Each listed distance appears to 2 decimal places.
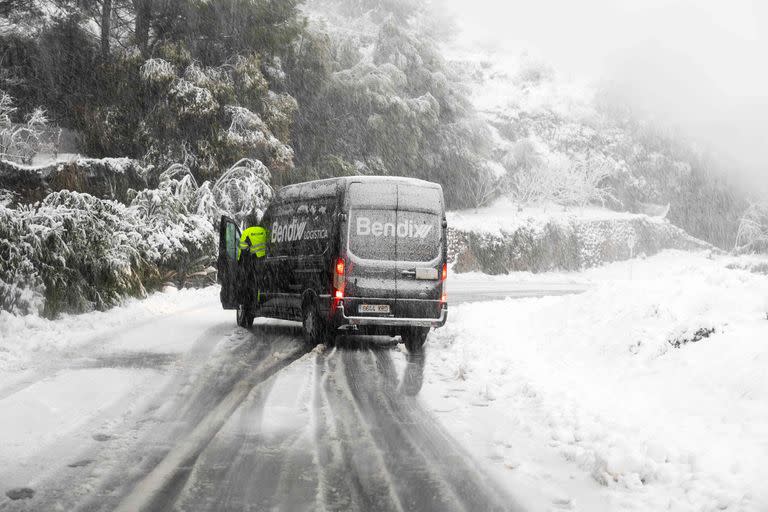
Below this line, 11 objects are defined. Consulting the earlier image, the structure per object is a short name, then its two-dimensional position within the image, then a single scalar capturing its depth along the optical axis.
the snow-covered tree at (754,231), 43.00
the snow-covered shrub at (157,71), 22.00
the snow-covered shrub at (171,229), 18.45
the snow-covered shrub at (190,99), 22.19
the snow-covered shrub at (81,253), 12.16
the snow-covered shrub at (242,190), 21.69
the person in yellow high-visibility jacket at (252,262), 12.39
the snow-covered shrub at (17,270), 11.33
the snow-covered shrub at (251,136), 22.69
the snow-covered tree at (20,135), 22.81
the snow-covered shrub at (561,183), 40.16
